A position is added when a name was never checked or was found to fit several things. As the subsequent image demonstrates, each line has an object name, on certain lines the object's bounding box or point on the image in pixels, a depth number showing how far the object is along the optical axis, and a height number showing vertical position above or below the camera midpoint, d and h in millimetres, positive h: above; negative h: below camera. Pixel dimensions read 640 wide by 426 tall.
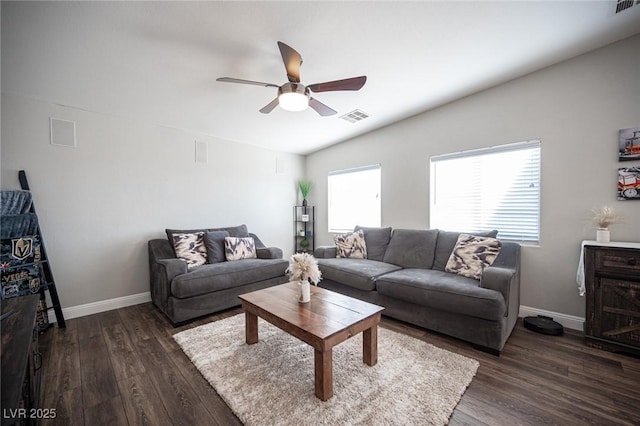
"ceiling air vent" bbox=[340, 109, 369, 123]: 3452 +1333
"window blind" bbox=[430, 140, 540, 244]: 2803 +208
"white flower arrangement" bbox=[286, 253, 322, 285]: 2096 -502
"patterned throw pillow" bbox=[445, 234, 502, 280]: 2584 -510
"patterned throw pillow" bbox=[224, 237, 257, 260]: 3527 -559
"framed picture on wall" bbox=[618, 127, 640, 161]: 2211 +558
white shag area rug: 1505 -1236
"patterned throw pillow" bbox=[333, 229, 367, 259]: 3737 -562
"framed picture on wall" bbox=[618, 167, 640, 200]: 2219 +207
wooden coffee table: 1607 -800
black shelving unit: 5348 -410
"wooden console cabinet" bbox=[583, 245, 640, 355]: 1995 -755
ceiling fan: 1910 +1016
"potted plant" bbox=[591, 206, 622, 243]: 2240 -136
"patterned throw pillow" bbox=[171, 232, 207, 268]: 3215 -505
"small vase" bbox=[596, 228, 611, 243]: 2236 -259
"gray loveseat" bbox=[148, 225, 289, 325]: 2701 -840
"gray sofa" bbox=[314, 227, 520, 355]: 2141 -768
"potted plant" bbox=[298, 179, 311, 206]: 5332 +476
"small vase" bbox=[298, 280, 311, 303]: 2127 -705
